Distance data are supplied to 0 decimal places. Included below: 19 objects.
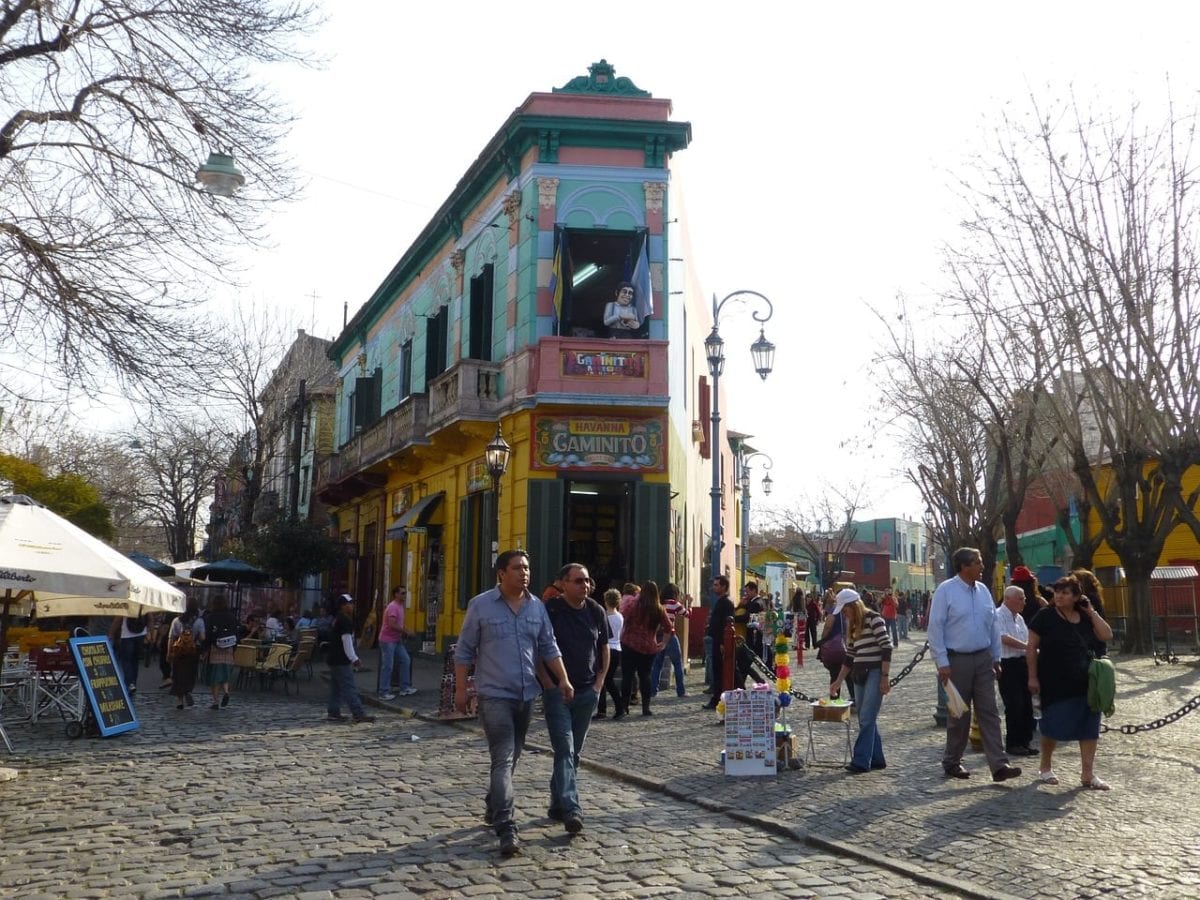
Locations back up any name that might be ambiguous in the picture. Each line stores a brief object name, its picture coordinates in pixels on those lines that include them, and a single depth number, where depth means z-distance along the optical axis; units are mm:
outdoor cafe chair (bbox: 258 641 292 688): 17953
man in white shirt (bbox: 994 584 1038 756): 11094
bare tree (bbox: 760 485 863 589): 58700
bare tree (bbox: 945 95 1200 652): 15734
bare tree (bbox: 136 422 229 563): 40094
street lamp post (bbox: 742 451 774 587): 36875
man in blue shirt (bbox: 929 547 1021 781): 9008
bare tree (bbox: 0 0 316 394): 10414
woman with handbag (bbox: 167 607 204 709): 15312
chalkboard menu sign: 12086
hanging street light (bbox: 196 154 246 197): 10711
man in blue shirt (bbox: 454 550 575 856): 6883
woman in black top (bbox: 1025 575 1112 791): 8867
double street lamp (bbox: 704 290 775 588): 19094
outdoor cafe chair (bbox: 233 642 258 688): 17838
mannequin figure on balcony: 19578
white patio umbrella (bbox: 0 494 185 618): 9625
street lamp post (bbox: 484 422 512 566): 16688
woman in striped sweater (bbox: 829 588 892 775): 9398
